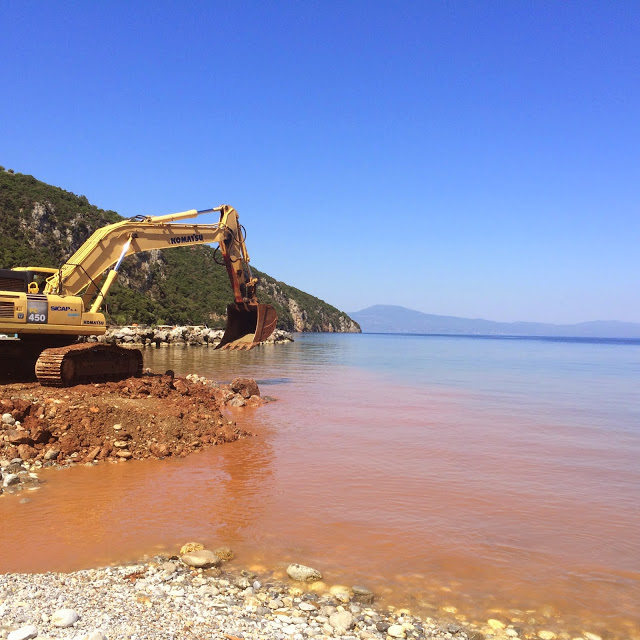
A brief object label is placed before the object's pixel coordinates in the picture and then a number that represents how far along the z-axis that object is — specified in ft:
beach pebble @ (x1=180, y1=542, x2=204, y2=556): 19.11
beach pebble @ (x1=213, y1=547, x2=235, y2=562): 18.90
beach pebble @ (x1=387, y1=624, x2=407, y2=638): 14.39
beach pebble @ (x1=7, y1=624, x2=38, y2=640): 12.44
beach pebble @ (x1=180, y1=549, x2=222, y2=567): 17.93
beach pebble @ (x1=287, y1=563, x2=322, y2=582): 17.40
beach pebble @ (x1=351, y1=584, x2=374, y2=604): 16.31
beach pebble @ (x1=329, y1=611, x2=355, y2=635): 14.32
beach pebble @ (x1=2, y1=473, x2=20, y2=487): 25.27
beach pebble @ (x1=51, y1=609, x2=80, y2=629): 13.23
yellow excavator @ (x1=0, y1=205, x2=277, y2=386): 43.47
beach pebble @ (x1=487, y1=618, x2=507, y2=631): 15.14
